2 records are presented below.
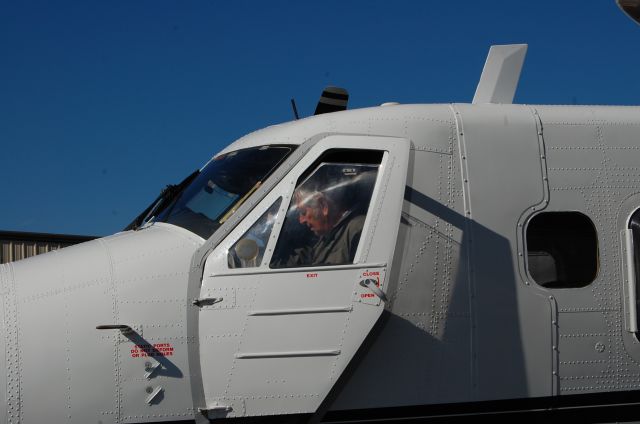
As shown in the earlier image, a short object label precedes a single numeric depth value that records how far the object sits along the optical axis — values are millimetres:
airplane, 10539
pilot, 11195
